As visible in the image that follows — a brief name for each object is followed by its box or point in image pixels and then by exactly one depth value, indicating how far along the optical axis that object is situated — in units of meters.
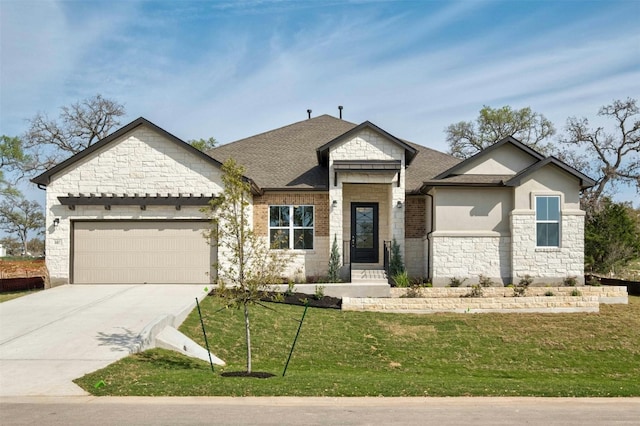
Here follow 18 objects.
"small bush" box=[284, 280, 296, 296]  18.58
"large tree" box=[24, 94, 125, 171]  36.09
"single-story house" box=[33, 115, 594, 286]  19.86
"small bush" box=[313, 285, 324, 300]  18.48
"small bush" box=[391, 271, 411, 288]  19.50
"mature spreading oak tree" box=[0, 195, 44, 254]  48.53
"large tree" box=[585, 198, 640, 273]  24.25
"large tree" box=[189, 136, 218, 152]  42.16
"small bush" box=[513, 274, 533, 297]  18.92
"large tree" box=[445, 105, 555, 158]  40.28
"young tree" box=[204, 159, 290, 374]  10.71
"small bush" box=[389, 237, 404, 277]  20.34
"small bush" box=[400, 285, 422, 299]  18.78
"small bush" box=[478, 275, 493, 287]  19.80
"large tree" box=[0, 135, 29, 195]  38.22
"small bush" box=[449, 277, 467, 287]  19.88
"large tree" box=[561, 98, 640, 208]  32.31
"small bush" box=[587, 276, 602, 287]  20.05
